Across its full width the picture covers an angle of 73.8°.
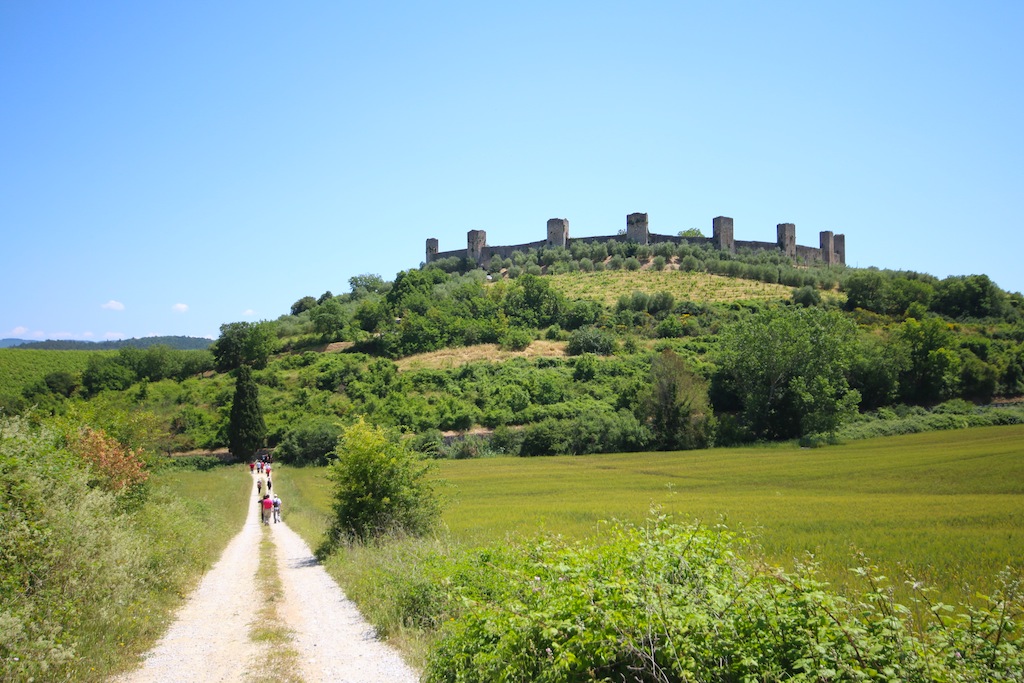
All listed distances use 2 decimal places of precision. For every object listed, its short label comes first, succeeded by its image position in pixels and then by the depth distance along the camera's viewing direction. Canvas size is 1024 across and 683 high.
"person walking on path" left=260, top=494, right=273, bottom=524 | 28.31
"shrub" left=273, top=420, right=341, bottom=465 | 57.88
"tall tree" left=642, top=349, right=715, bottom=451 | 55.56
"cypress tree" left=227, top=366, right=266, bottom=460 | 61.06
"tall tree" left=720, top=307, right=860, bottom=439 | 53.59
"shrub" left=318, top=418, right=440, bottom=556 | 17.09
